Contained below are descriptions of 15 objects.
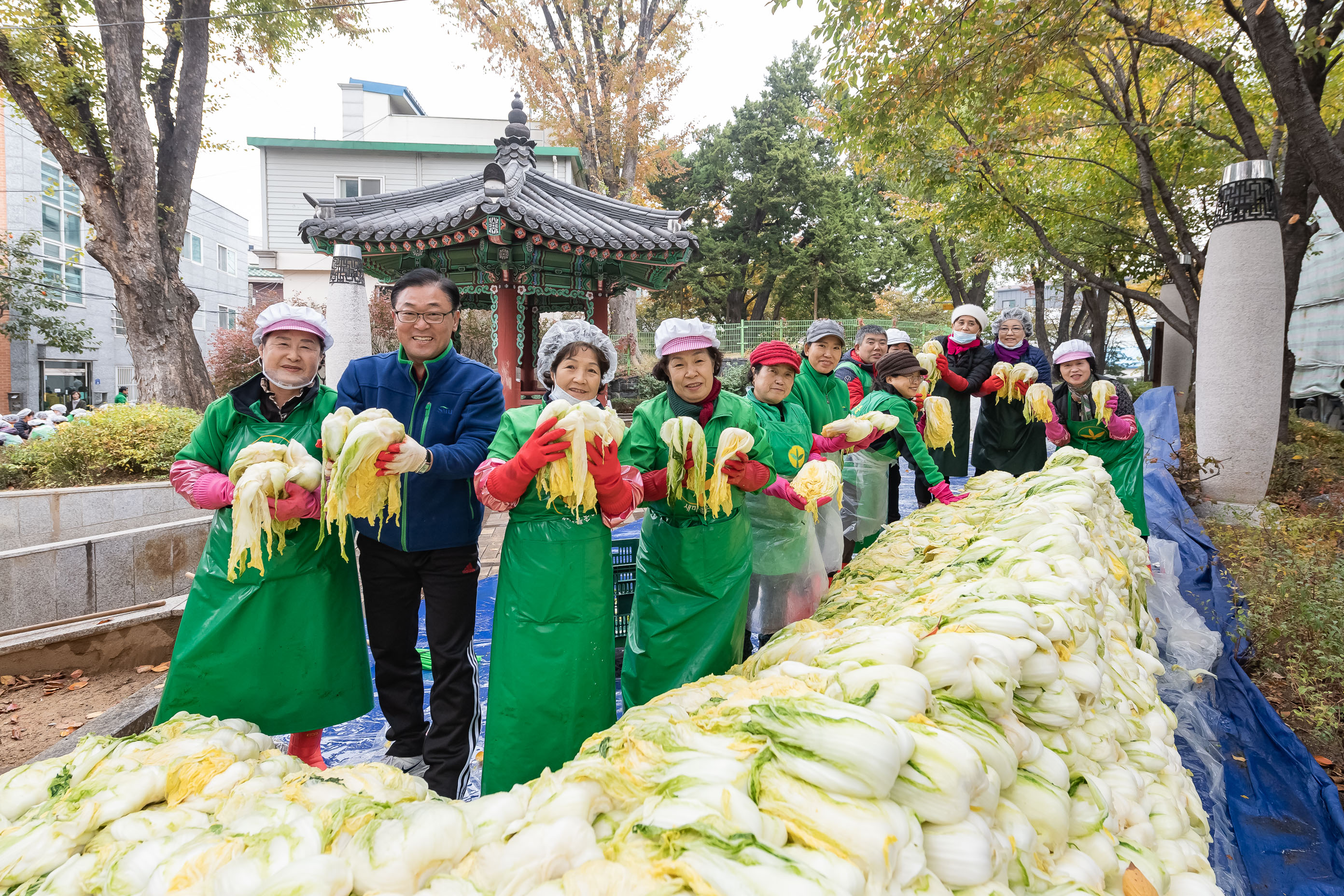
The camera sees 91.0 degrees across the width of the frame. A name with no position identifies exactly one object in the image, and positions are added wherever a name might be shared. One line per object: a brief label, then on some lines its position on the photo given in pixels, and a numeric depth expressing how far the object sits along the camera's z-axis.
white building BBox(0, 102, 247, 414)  19.62
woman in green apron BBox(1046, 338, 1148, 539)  5.09
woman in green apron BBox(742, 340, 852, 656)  3.22
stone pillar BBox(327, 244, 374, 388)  10.81
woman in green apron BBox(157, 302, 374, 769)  2.34
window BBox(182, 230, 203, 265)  26.38
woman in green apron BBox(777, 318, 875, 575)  4.11
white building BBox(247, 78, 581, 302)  20.36
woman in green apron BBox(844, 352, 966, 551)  4.43
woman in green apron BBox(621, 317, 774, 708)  2.63
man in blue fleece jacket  2.57
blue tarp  2.28
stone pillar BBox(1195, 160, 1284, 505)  6.47
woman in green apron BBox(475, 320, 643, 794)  2.29
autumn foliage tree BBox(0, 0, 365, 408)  7.57
